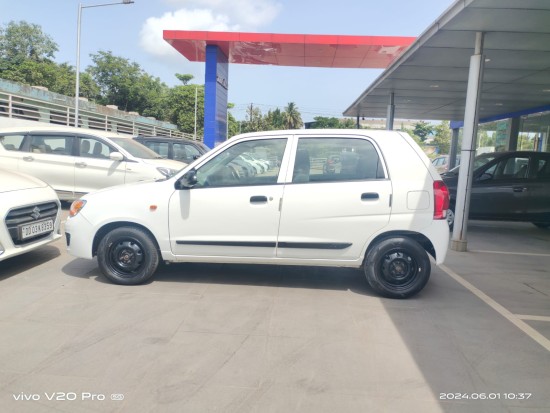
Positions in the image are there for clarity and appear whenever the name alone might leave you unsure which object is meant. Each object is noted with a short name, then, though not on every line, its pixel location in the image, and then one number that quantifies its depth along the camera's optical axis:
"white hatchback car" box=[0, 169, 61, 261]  4.96
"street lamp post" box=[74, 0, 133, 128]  19.44
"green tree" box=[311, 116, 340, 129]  50.34
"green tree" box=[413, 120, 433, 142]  78.25
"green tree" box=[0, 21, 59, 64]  49.54
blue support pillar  15.80
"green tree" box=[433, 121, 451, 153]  54.80
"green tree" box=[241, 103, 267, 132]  69.06
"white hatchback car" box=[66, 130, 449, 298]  4.66
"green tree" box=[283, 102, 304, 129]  74.31
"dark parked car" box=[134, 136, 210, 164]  11.36
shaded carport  6.61
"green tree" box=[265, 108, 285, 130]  71.38
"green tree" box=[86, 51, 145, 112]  52.47
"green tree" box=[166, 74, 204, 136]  54.72
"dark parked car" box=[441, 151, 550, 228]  9.05
